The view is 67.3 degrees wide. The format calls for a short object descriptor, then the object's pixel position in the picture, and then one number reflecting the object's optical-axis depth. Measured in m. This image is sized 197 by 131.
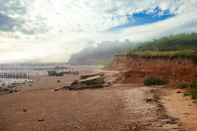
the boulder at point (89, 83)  21.12
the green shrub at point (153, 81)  20.55
